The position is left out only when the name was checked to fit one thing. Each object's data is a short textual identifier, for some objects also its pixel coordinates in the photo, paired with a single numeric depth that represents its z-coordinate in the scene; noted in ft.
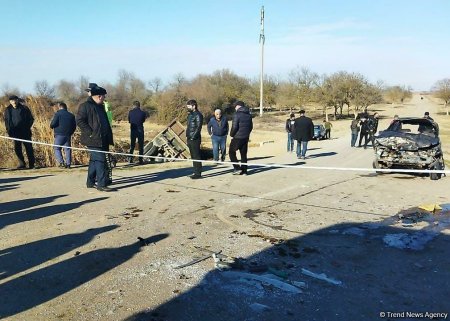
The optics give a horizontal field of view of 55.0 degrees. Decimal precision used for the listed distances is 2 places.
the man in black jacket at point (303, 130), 45.19
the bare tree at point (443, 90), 212.23
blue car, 87.45
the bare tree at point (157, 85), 188.98
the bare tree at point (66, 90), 153.32
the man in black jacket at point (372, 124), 62.81
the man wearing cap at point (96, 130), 25.94
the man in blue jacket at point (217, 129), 37.52
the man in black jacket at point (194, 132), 31.14
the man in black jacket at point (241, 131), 33.81
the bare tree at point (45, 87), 138.27
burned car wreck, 33.37
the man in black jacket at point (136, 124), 40.33
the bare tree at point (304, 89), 169.89
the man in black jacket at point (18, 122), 34.50
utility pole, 149.39
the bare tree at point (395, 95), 322.96
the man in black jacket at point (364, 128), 62.34
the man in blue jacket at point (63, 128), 35.60
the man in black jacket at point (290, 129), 57.89
